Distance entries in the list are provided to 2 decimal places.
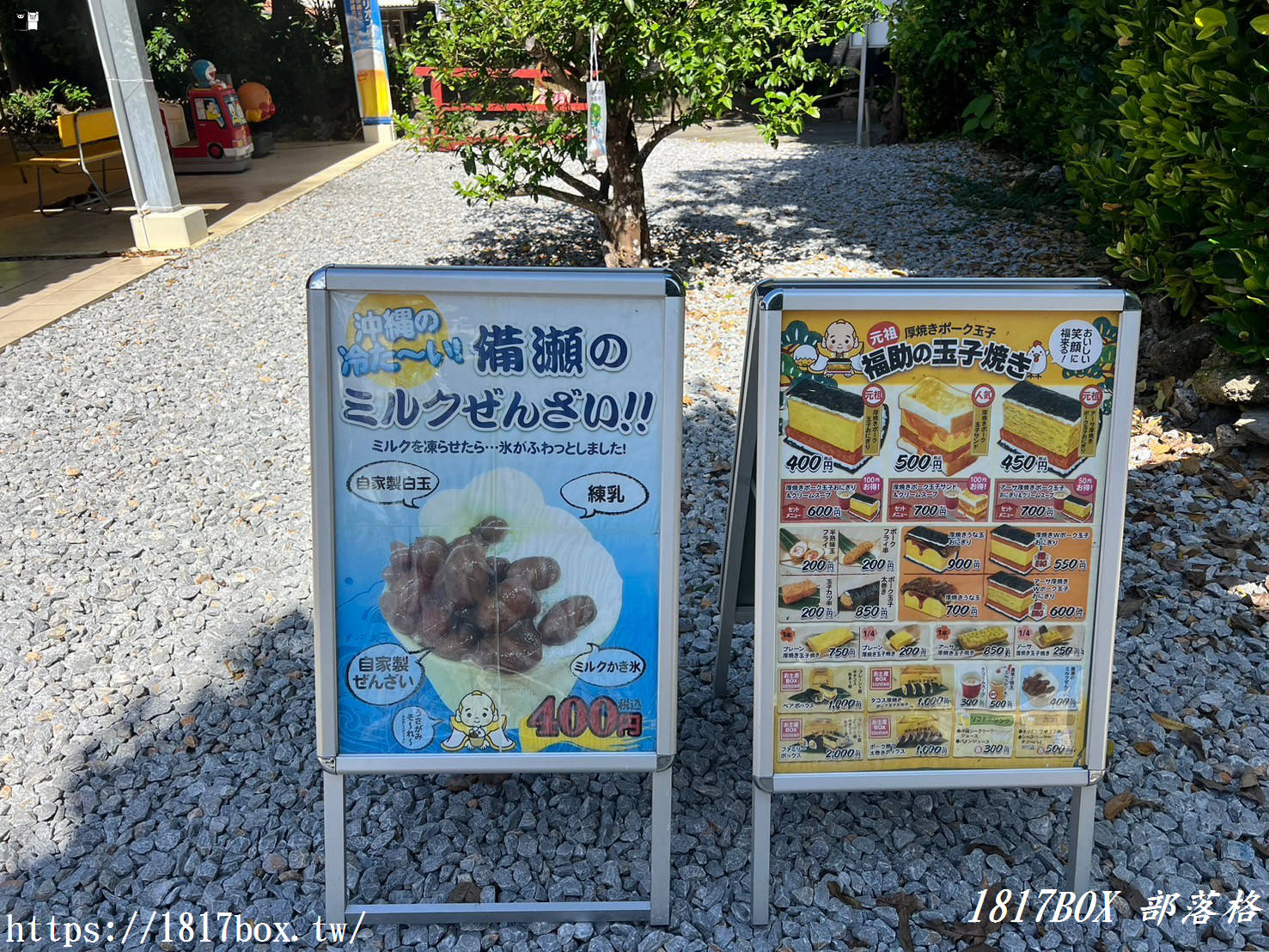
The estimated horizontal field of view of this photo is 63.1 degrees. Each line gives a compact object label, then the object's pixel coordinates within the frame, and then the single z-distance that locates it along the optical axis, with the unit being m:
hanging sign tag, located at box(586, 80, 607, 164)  5.40
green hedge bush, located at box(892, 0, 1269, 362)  3.97
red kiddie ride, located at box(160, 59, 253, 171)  11.64
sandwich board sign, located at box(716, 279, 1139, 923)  2.06
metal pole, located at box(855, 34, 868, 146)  11.84
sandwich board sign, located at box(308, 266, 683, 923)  2.06
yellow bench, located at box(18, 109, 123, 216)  9.27
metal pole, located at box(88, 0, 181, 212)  7.64
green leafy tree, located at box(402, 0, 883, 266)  5.51
